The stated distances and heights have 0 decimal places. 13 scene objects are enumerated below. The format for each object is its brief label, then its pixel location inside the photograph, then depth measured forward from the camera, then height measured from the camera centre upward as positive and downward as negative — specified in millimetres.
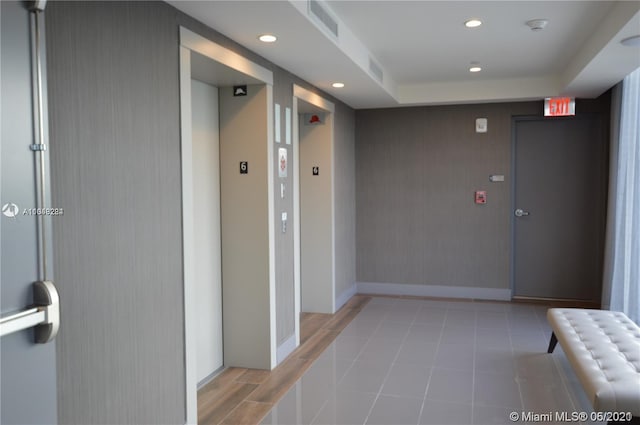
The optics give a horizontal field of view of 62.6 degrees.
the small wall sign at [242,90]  4254 +765
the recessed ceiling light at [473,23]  3995 +1249
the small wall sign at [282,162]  4541 +199
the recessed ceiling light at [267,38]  3553 +1010
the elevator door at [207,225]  4055 -321
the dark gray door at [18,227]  1665 -139
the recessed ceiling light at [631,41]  3686 +1034
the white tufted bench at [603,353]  2811 -1083
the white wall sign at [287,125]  4707 +540
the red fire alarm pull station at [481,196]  6926 -142
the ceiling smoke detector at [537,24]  3999 +1245
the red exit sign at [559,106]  6379 +964
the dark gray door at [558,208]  6621 -285
